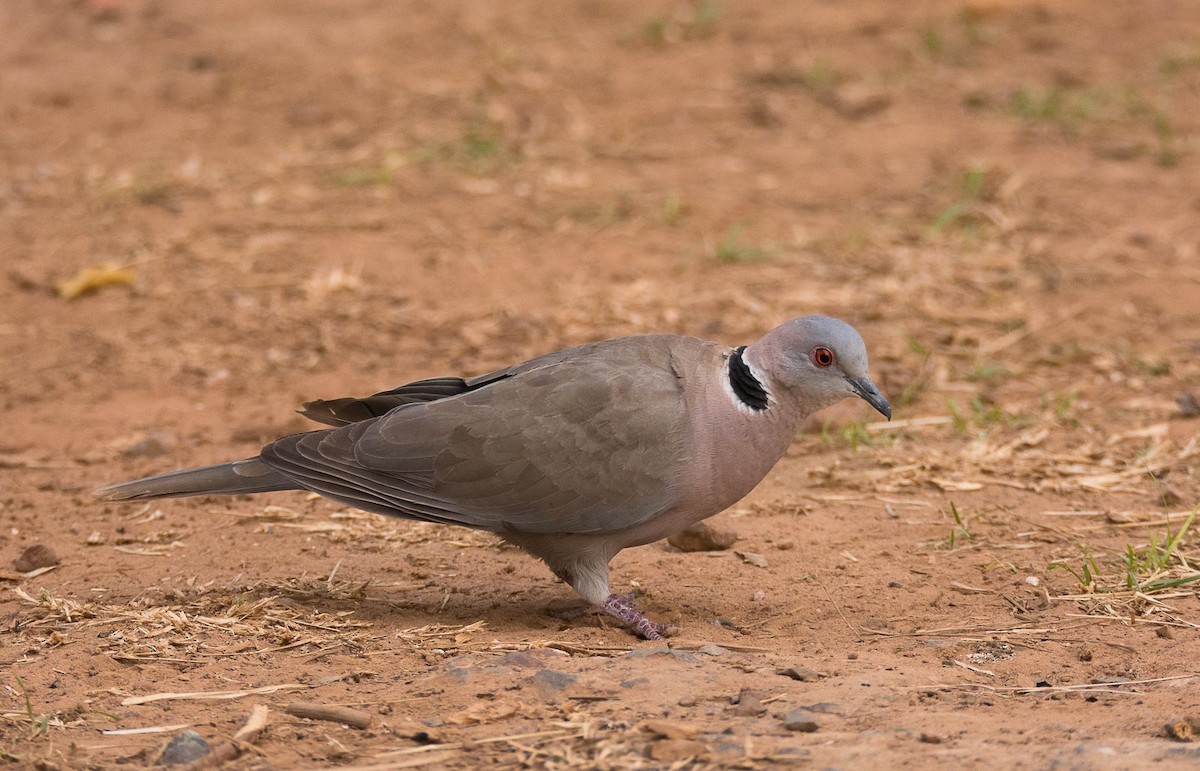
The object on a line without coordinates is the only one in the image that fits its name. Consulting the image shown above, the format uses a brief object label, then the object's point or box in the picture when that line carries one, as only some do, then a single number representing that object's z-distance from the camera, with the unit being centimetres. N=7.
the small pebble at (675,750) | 606
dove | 812
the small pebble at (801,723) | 639
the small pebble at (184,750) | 623
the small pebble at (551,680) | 689
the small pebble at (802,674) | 715
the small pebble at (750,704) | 662
